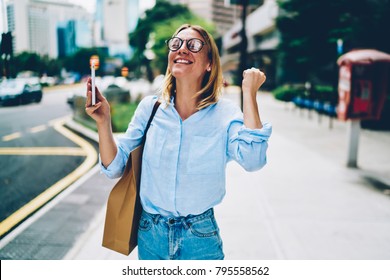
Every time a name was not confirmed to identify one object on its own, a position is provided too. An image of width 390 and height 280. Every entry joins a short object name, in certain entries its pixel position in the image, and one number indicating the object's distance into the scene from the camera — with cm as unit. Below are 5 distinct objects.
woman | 160
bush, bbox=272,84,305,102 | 1756
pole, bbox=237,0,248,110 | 593
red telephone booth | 628
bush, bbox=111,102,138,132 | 931
